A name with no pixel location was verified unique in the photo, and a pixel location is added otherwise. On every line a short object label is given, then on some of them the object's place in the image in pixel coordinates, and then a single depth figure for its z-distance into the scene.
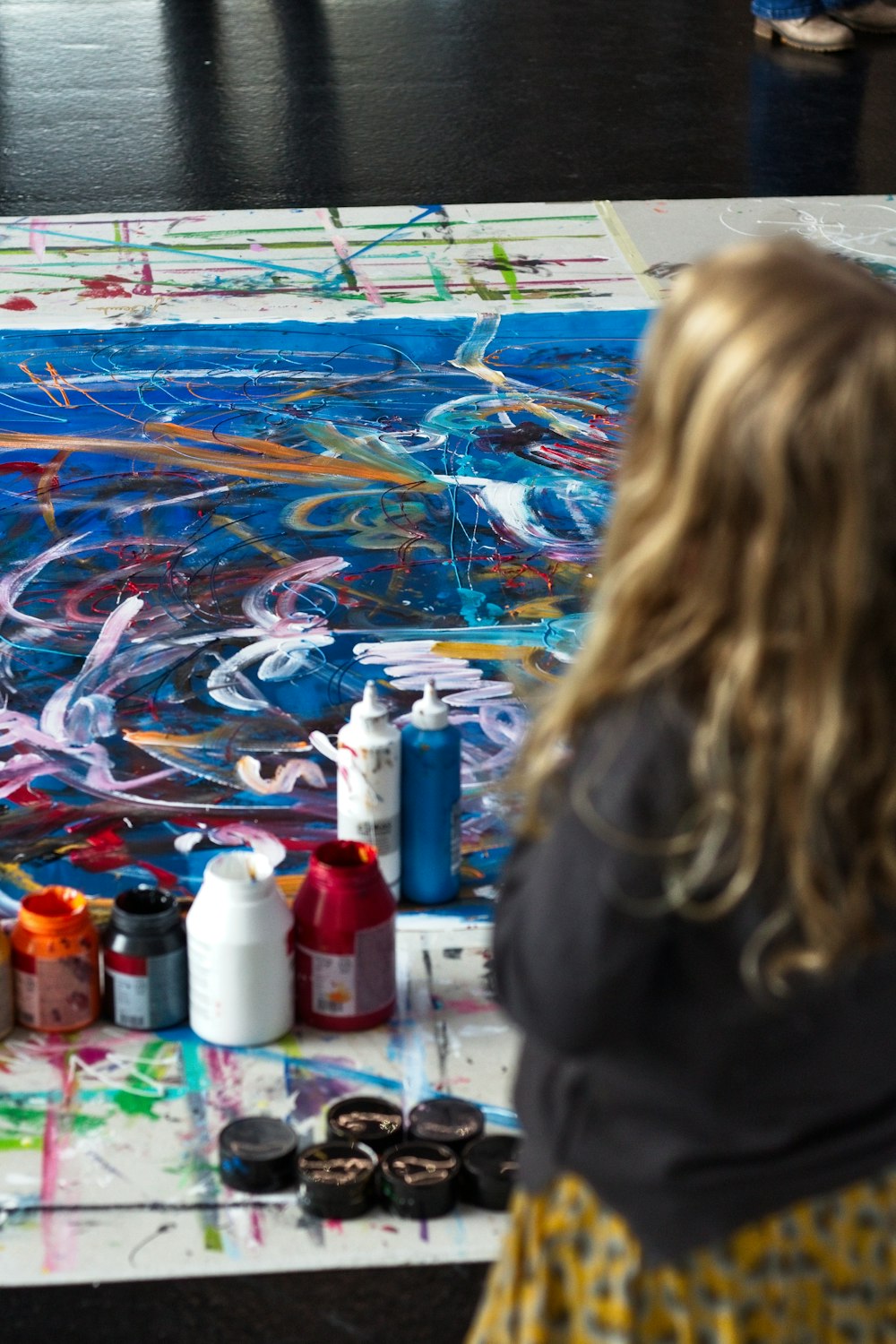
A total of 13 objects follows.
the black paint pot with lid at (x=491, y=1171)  2.97
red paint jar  3.09
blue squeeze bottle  3.22
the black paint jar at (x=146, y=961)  3.09
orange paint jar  3.08
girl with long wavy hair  2.40
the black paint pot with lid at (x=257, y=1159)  2.98
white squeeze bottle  3.20
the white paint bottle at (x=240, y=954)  3.05
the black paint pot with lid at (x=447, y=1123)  3.02
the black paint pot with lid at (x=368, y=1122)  3.01
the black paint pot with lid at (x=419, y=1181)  2.96
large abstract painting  3.46
